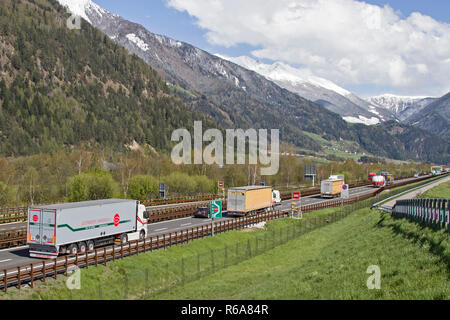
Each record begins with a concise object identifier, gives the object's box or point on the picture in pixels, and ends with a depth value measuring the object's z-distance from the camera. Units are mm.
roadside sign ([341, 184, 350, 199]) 76688
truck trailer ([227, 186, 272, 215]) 59812
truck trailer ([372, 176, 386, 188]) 135762
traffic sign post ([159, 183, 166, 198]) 82062
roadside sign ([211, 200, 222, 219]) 43844
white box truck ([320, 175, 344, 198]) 97062
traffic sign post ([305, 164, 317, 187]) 127750
